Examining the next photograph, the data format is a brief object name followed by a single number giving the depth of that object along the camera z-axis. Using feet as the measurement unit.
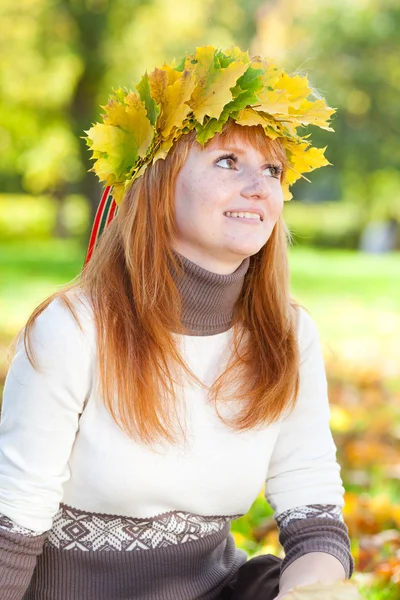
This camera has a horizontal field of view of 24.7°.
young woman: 6.64
